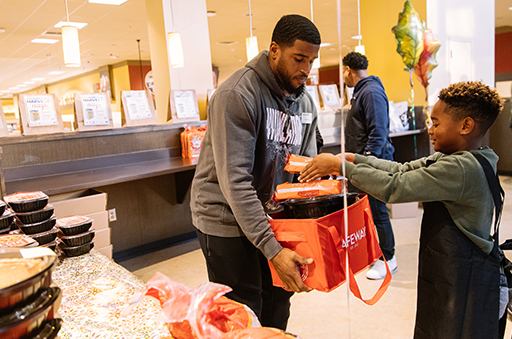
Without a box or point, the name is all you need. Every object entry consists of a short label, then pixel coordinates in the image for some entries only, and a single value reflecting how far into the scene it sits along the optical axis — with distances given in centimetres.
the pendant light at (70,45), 402
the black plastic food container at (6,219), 155
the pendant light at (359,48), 536
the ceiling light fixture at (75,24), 748
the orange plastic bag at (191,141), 382
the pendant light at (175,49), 416
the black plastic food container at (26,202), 164
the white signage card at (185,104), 409
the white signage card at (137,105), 372
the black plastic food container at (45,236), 162
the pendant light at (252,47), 505
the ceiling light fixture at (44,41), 901
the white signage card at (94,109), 338
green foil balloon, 481
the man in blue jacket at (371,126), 290
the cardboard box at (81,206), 221
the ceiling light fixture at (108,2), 627
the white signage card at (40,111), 313
